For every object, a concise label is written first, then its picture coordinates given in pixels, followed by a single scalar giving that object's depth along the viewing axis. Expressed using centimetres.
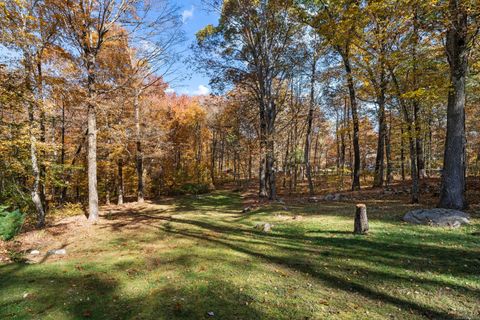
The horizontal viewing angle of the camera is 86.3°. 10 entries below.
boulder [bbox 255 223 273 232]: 831
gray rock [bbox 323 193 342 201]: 1387
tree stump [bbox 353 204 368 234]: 703
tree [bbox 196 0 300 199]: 1430
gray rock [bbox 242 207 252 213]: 1216
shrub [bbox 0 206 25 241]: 739
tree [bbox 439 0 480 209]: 822
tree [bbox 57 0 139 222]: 979
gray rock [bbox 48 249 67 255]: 655
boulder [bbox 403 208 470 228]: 712
